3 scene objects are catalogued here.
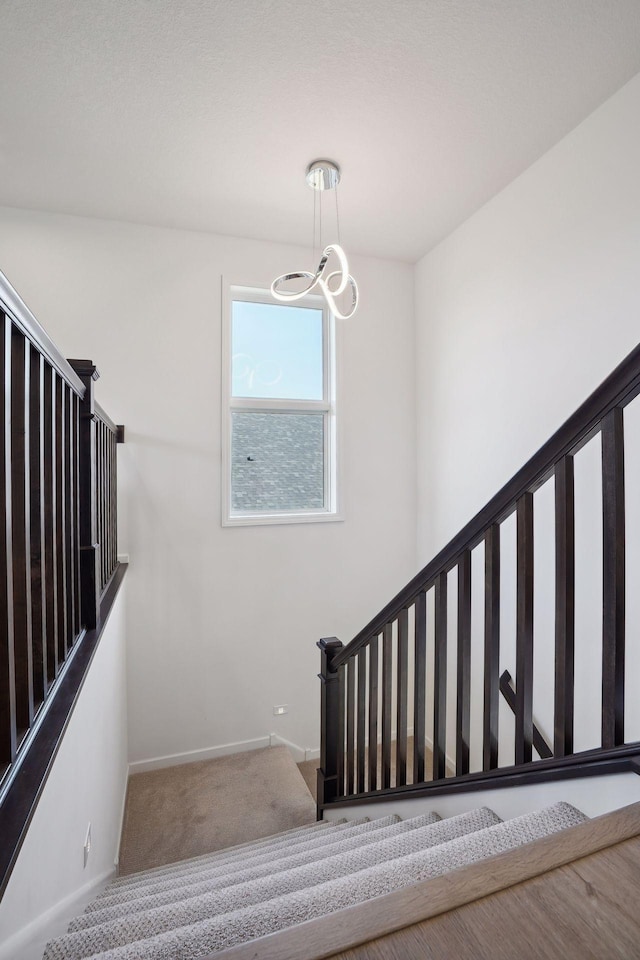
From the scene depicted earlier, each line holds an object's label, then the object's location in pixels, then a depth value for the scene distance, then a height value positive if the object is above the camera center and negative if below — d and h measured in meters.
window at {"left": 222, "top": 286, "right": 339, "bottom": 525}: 3.41 +0.51
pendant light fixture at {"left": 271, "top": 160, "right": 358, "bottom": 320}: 2.14 +1.61
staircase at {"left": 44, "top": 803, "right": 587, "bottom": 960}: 0.82 -0.83
